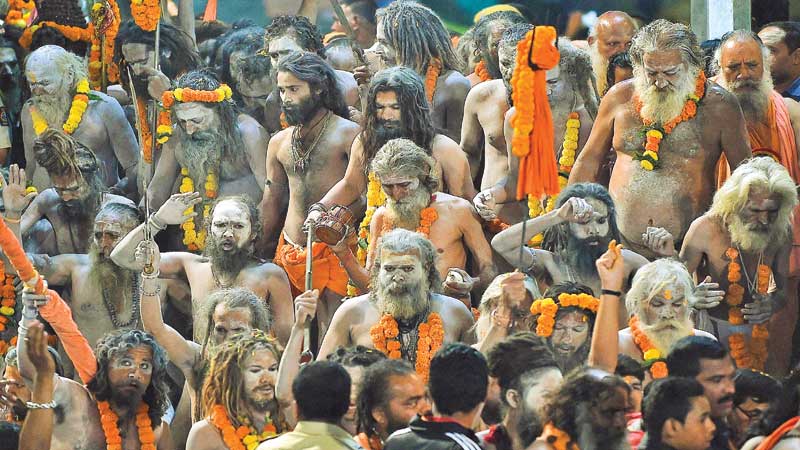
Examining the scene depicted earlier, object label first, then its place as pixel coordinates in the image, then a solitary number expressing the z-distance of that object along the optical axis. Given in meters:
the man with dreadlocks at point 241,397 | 16.89
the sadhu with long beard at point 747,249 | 18.69
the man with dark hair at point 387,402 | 15.36
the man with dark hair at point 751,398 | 15.90
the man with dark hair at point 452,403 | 14.10
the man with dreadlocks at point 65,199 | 20.69
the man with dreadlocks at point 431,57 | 20.98
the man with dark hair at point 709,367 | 15.54
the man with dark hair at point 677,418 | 14.25
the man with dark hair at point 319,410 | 14.30
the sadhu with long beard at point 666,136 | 19.42
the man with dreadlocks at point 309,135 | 20.45
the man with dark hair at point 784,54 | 21.11
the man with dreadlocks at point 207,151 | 21.02
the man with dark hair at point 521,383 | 15.04
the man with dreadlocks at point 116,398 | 17.11
